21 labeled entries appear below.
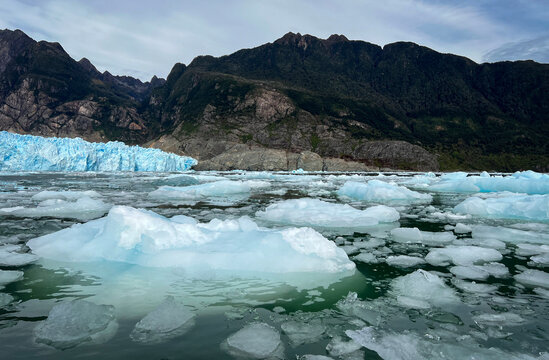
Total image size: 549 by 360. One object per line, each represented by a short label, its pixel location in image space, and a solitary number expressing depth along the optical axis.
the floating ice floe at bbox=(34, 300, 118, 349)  3.03
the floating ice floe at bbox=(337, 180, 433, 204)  17.95
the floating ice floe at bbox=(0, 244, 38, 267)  5.51
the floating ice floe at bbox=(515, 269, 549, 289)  4.81
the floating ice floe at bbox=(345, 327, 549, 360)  2.80
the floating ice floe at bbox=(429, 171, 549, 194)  20.97
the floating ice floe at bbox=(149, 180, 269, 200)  18.75
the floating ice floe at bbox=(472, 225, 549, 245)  7.90
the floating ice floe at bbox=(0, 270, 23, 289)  4.67
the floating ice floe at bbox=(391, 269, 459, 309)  4.12
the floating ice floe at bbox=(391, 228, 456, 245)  7.80
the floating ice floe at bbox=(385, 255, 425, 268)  5.92
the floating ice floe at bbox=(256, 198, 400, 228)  10.14
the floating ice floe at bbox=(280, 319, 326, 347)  3.11
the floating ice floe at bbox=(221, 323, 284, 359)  2.83
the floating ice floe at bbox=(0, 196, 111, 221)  11.08
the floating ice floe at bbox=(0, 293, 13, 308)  3.87
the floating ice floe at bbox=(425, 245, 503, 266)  6.07
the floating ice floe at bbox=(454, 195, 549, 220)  11.48
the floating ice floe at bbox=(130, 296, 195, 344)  3.14
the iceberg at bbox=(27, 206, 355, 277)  5.30
